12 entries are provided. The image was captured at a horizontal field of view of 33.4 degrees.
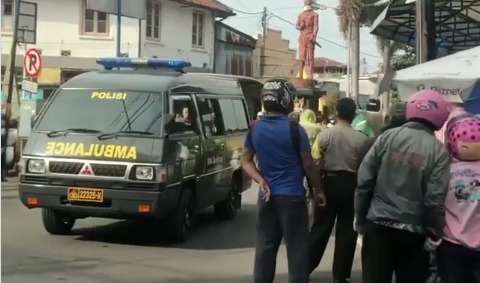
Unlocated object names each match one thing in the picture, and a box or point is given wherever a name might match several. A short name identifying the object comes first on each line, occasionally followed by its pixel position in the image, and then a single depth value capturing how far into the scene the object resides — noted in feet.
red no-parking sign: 63.52
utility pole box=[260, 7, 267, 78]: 214.28
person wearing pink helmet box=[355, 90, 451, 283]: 16.78
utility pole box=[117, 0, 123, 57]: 69.64
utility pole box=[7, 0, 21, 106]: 63.93
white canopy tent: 25.30
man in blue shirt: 20.92
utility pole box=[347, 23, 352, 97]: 123.11
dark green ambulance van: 31.60
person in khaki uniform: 25.16
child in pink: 16.15
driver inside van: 34.26
